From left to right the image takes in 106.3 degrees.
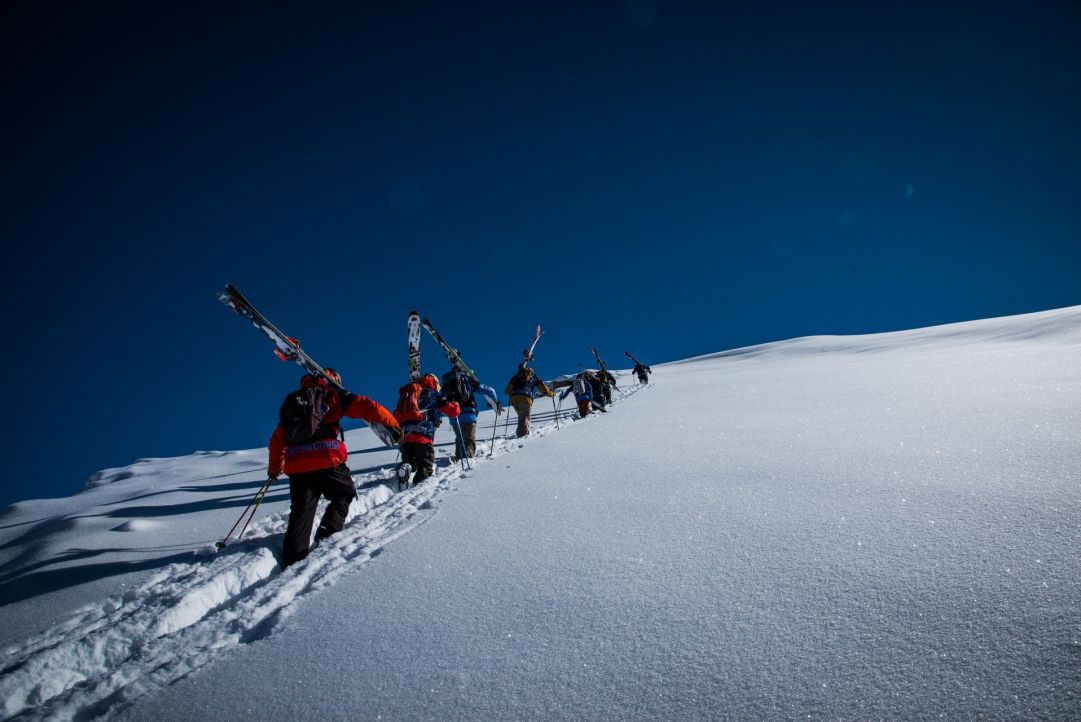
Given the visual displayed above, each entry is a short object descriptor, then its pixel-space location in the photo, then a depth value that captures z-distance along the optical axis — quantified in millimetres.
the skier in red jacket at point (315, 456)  4504
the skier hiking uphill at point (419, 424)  7141
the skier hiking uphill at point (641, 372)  25130
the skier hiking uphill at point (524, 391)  11422
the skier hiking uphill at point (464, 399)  9156
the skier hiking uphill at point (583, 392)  14180
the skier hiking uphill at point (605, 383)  15866
